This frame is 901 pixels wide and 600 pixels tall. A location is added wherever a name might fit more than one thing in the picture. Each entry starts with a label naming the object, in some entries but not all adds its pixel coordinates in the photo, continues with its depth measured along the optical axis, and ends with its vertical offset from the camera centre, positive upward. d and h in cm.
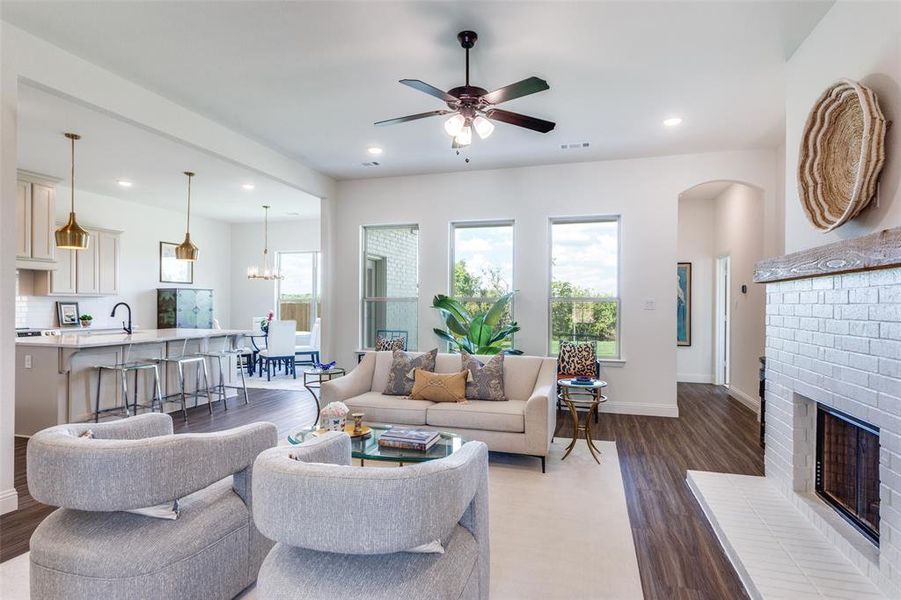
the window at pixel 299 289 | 953 +25
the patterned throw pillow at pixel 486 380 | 395 -68
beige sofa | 348 -85
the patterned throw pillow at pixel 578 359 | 527 -66
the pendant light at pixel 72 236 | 450 +63
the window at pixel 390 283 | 644 +26
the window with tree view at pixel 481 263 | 604 +52
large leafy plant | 543 -31
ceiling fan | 271 +122
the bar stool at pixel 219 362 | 587 -81
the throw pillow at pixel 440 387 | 390 -72
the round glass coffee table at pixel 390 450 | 263 -88
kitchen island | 437 -73
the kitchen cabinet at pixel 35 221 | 574 +100
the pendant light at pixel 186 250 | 610 +67
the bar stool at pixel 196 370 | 516 -85
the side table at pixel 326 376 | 478 -85
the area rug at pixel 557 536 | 208 -128
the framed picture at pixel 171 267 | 831 +62
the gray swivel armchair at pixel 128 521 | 156 -82
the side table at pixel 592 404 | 374 -81
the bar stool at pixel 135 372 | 468 -79
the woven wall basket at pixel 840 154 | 213 +77
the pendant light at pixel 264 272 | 794 +50
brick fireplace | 191 -73
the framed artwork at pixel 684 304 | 745 -3
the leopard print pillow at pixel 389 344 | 608 -57
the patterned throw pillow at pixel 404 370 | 419 -62
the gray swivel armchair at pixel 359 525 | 124 -61
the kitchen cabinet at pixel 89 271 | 638 +44
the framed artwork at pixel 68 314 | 666 -20
